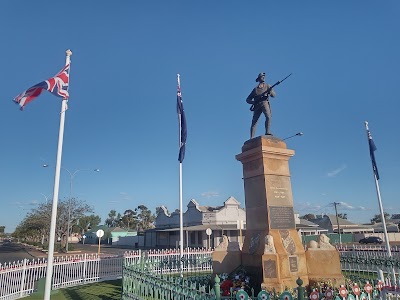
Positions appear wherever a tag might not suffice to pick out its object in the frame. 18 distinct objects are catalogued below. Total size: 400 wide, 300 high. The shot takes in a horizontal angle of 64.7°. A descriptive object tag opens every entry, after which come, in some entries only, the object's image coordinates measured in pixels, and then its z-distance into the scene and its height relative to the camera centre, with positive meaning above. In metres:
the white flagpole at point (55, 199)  7.82 +1.07
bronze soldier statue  10.45 +4.33
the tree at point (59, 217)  48.84 +3.72
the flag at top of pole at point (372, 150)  17.28 +4.33
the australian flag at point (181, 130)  15.61 +5.14
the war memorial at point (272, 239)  8.11 -0.12
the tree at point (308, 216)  115.19 +6.17
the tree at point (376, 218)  121.80 +5.00
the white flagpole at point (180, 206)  14.99 +1.43
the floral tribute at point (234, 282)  7.95 -1.18
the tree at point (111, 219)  133.98 +8.33
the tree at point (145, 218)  102.75 +6.21
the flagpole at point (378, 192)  16.56 +2.02
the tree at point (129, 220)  110.31 +6.27
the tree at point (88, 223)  105.03 +6.18
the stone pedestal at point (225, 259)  9.45 -0.68
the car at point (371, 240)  47.96 -1.33
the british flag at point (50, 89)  8.63 +4.17
